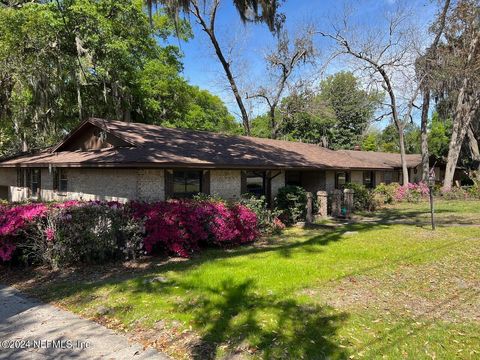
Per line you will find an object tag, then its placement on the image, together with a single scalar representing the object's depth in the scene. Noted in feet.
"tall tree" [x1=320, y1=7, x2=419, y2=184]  85.56
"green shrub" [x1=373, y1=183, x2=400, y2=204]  74.72
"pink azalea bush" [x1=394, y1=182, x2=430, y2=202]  78.43
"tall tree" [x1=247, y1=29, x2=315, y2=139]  85.15
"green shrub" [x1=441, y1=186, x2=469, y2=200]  81.59
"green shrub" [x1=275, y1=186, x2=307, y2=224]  48.32
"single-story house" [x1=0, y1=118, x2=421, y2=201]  38.24
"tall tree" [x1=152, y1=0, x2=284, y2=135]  42.34
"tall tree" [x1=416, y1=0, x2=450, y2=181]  79.87
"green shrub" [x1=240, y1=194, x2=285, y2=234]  41.16
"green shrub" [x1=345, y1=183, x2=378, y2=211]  63.00
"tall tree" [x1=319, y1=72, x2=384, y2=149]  141.79
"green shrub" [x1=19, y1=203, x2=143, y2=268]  25.31
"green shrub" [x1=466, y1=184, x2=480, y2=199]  80.01
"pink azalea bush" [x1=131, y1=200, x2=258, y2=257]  28.91
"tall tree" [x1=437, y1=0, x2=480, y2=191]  76.89
